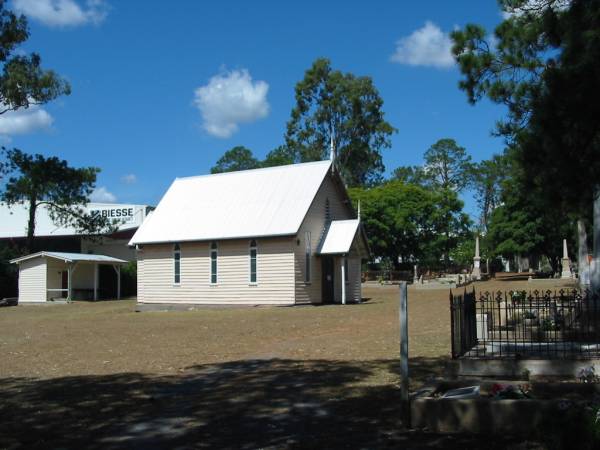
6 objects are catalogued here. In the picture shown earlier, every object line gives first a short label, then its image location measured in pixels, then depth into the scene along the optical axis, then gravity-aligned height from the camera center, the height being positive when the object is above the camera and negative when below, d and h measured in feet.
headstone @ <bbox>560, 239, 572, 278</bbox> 175.42 +1.56
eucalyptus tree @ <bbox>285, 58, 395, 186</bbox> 213.25 +49.12
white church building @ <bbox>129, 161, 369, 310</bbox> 108.17 +5.53
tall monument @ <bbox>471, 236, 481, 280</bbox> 199.29 +1.04
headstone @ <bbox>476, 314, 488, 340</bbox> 40.88 -3.63
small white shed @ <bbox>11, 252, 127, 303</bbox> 147.33 +0.67
